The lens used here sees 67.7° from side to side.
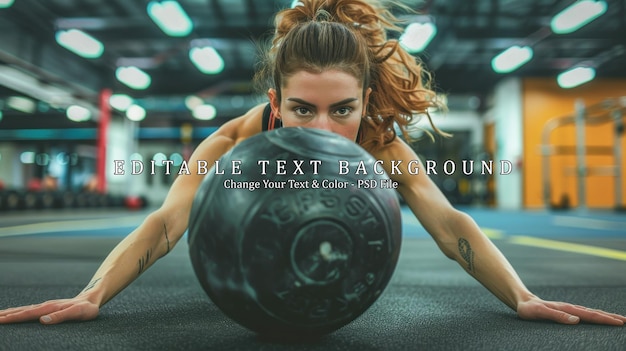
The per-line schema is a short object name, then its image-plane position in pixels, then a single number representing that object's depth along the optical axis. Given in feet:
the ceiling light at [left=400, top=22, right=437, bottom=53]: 26.53
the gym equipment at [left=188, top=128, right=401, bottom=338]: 3.11
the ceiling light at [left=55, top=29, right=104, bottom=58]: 28.94
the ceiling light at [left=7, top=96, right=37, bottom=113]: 49.01
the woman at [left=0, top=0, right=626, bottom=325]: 4.44
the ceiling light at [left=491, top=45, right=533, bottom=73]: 33.17
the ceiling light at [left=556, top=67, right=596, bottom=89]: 37.50
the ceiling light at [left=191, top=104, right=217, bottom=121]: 49.88
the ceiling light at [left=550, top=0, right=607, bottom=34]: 23.62
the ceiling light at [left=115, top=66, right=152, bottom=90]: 36.04
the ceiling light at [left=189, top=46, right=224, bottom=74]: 32.22
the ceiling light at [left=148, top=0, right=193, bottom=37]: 24.43
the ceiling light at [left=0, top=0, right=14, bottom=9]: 23.90
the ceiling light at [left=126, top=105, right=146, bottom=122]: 40.71
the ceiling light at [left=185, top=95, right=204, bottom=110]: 48.03
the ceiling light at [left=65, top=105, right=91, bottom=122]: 48.55
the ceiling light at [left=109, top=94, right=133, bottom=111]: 43.92
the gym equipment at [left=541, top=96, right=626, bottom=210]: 29.25
